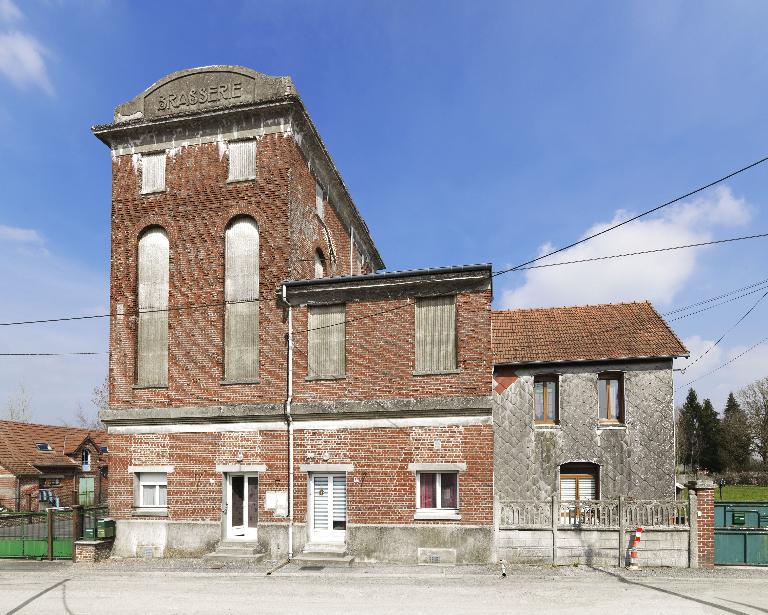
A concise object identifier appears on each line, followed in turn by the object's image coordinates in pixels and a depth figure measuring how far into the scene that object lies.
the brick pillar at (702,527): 14.66
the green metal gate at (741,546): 15.03
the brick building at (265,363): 16.33
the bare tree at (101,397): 53.20
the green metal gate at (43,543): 17.69
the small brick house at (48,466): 35.25
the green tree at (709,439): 68.56
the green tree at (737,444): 65.31
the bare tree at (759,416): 62.88
